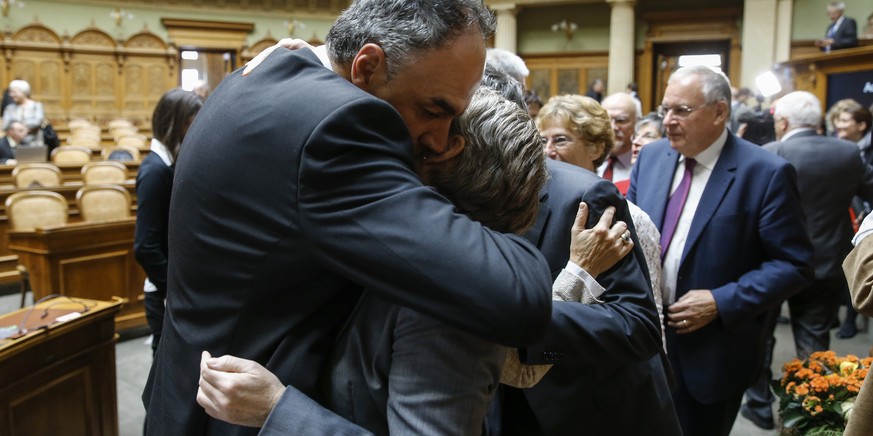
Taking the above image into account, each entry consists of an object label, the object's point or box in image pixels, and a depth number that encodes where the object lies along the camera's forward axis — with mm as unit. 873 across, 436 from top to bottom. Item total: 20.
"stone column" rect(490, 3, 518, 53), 14359
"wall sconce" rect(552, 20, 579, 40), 14531
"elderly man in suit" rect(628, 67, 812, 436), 2379
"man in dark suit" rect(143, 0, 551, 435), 834
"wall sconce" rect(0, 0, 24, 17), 12945
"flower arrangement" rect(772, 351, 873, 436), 2428
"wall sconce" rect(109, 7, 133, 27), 13906
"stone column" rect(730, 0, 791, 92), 12531
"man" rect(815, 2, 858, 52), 9188
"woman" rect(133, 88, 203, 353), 2789
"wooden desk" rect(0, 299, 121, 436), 2352
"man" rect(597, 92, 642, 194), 3395
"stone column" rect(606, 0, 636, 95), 13680
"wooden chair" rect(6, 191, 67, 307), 5203
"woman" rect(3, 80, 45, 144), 9242
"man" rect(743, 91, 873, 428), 4008
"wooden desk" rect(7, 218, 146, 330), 4312
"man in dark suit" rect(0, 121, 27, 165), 8227
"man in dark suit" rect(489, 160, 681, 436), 1442
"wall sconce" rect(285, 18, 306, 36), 15155
